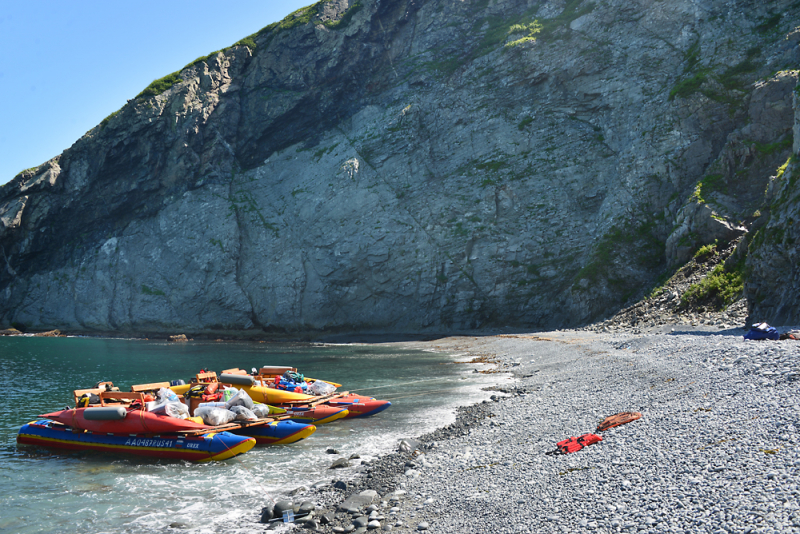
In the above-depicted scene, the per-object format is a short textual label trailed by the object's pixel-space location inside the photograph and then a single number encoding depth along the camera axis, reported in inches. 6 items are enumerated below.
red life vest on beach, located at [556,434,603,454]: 372.2
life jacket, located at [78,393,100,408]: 640.4
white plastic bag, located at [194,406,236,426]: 593.0
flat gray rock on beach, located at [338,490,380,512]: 365.7
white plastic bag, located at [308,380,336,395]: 783.1
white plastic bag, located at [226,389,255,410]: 633.6
